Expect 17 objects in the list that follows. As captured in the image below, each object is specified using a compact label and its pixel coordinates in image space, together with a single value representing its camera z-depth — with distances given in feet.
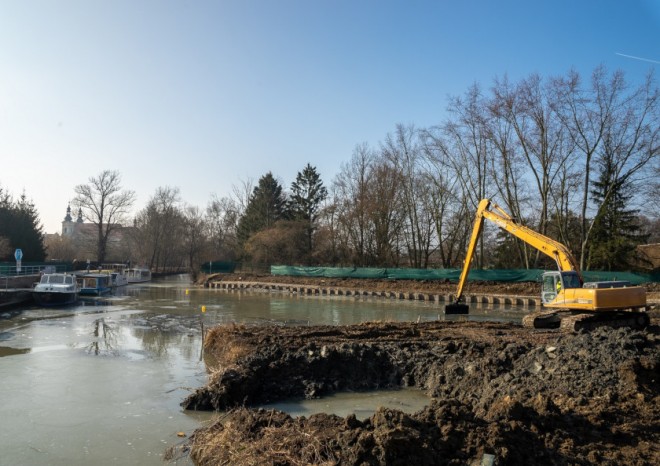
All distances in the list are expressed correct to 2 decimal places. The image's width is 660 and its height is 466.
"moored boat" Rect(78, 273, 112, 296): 128.47
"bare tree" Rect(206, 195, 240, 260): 266.57
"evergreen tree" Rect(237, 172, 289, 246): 231.30
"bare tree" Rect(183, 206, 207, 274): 265.34
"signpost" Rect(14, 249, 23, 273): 117.81
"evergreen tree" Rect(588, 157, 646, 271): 124.47
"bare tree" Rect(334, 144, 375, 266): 177.88
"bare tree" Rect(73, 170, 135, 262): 223.10
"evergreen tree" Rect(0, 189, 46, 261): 164.52
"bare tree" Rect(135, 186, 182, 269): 249.55
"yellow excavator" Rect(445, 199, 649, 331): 51.96
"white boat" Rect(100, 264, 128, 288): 151.34
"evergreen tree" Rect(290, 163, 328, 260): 222.69
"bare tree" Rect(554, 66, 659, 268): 114.32
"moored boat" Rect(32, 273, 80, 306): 99.79
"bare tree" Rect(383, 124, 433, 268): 169.68
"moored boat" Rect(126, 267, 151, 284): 196.13
